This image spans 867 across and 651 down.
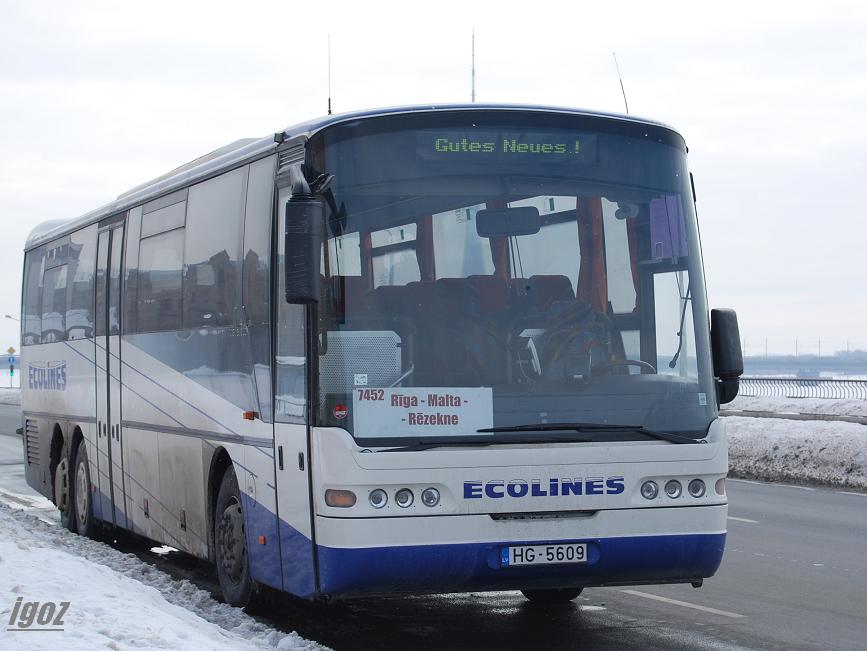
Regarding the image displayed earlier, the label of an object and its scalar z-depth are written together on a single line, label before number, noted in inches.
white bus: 333.7
